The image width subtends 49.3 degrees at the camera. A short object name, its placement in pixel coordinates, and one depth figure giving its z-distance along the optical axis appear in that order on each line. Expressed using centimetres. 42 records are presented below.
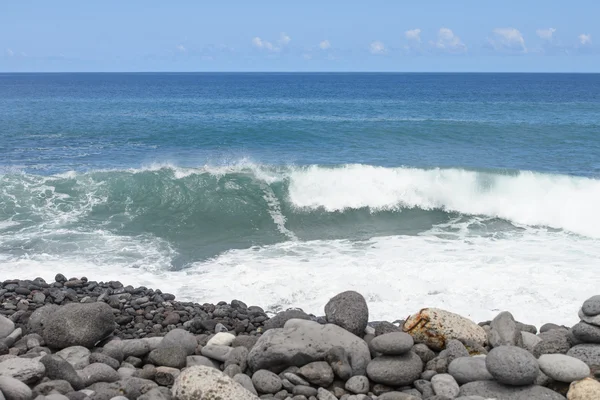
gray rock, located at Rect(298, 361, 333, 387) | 689
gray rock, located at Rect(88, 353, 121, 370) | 730
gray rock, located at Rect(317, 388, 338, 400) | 664
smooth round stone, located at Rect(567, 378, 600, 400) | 634
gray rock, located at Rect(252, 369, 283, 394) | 679
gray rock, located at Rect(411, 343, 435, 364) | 740
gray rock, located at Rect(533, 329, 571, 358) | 736
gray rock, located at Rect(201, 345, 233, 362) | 755
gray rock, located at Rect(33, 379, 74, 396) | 634
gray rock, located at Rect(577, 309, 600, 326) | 730
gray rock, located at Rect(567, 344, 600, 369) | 703
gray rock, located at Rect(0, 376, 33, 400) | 599
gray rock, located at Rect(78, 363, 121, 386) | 682
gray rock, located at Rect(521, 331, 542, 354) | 764
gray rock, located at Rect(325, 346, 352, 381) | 697
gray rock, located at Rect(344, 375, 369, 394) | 687
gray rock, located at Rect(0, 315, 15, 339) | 796
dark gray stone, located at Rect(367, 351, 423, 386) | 700
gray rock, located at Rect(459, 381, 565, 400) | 652
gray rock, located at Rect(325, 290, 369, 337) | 784
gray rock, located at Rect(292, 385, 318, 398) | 674
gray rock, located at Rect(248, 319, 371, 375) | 713
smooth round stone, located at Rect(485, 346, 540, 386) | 652
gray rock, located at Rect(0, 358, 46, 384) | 643
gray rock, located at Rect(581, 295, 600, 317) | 737
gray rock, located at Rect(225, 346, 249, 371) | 731
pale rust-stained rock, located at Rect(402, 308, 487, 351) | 767
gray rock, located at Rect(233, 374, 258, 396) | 673
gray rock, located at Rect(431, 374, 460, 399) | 670
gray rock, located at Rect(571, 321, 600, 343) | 722
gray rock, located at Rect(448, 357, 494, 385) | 690
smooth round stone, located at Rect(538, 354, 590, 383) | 668
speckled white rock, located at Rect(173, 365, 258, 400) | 613
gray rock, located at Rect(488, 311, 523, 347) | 770
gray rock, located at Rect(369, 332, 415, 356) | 710
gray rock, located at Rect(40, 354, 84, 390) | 666
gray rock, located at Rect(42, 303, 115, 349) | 774
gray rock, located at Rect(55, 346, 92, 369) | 732
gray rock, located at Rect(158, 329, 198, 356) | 774
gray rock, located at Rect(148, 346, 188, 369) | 739
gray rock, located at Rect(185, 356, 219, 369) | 744
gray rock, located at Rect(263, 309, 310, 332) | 845
